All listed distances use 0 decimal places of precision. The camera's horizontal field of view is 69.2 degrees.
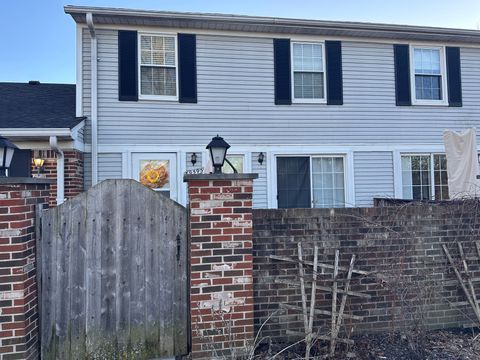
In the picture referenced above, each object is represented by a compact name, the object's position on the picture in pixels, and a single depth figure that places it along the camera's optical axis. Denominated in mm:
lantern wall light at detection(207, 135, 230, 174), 3520
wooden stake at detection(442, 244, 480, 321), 3812
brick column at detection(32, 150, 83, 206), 6727
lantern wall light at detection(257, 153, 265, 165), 7824
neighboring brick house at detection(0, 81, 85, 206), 6254
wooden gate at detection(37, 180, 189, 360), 3135
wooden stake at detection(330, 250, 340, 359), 3318
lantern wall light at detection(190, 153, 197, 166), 7586
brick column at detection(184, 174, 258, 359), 3195
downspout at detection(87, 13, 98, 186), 7199
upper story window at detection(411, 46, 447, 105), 8655
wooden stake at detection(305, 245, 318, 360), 3289
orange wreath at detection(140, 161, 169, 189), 7508
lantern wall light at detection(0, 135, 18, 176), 3121
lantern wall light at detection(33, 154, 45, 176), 6715
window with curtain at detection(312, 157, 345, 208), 8172
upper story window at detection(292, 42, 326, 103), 8172
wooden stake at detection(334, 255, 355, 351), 3375
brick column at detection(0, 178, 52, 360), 2854
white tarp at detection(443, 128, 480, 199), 6516
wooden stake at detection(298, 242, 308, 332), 3426
